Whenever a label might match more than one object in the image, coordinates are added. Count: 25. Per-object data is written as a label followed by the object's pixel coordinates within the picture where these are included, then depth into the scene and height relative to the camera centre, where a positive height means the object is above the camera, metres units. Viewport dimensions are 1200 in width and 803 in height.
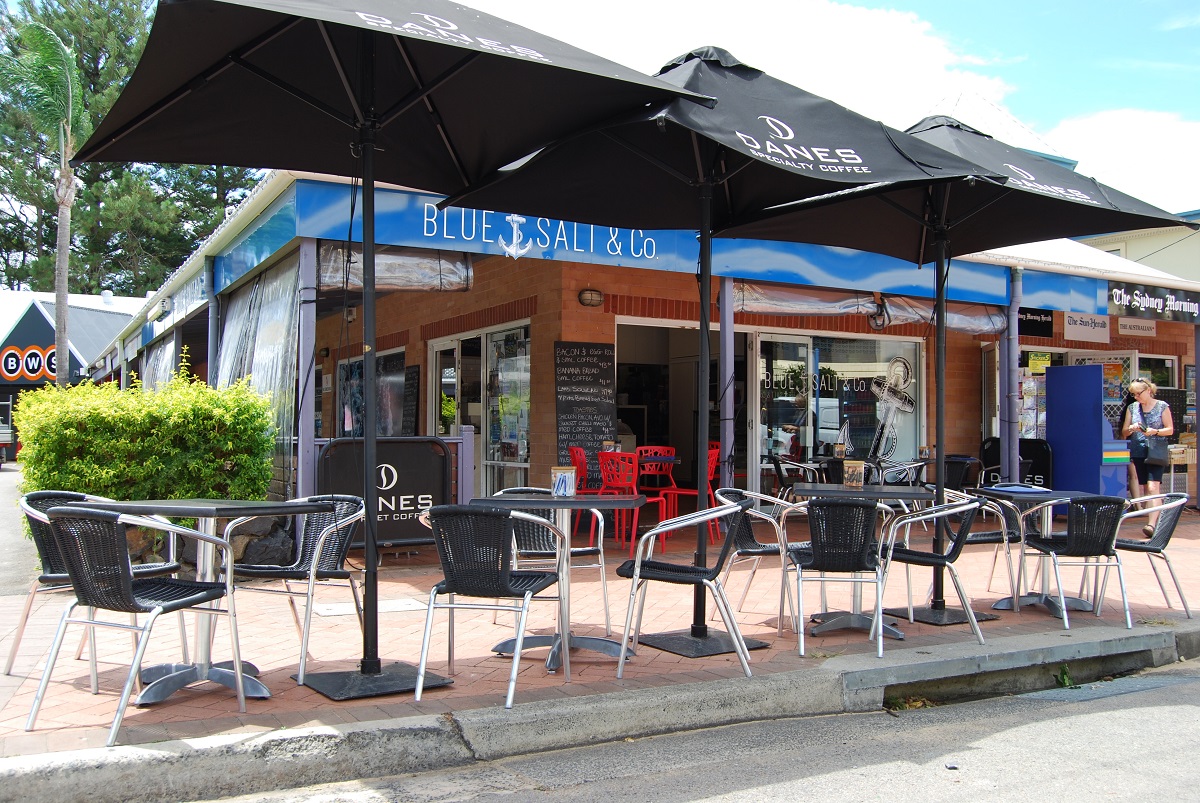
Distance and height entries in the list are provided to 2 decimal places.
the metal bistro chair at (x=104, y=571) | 3.61 -0.60
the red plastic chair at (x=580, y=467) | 9.25 -0.49
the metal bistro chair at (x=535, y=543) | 5.38 -0.73
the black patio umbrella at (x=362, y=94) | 3.74 +1.50
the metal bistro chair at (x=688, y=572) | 4.48 -0.75
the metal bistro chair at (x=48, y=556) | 4.24 -0.64
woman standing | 10.93 -0.06
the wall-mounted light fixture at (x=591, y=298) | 9.89 +1.23
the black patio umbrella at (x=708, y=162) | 4.54 +1.38
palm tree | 21.38 +7.51
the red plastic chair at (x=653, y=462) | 9.05 -0.43
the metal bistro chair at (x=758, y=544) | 5.42 -0.75
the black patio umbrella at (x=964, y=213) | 5.80 +1.35
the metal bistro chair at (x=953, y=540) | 5.20 -0.70
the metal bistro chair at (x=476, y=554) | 4.00 -0.59
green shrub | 6.94 -0.19
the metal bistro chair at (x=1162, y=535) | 6.00 -0.76
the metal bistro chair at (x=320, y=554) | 4.41 -0.68
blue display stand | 10.69 -0.23
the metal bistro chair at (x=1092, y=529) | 5.81 -0.69
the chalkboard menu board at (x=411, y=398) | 12.68 +0.26
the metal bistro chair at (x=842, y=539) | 4.97 -0.64
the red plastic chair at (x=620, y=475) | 8.55 -0.52
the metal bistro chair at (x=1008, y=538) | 6.05 -0.80
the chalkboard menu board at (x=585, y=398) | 9.70 +0.19
